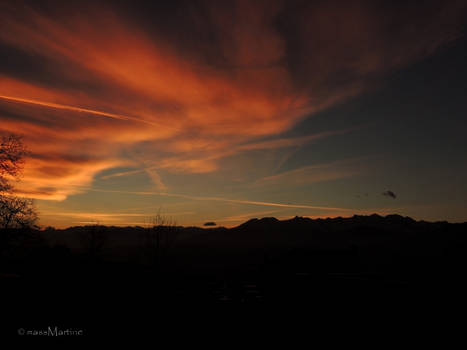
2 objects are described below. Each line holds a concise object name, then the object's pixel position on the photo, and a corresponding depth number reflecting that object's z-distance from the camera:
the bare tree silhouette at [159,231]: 84.28
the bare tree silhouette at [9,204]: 25.47
